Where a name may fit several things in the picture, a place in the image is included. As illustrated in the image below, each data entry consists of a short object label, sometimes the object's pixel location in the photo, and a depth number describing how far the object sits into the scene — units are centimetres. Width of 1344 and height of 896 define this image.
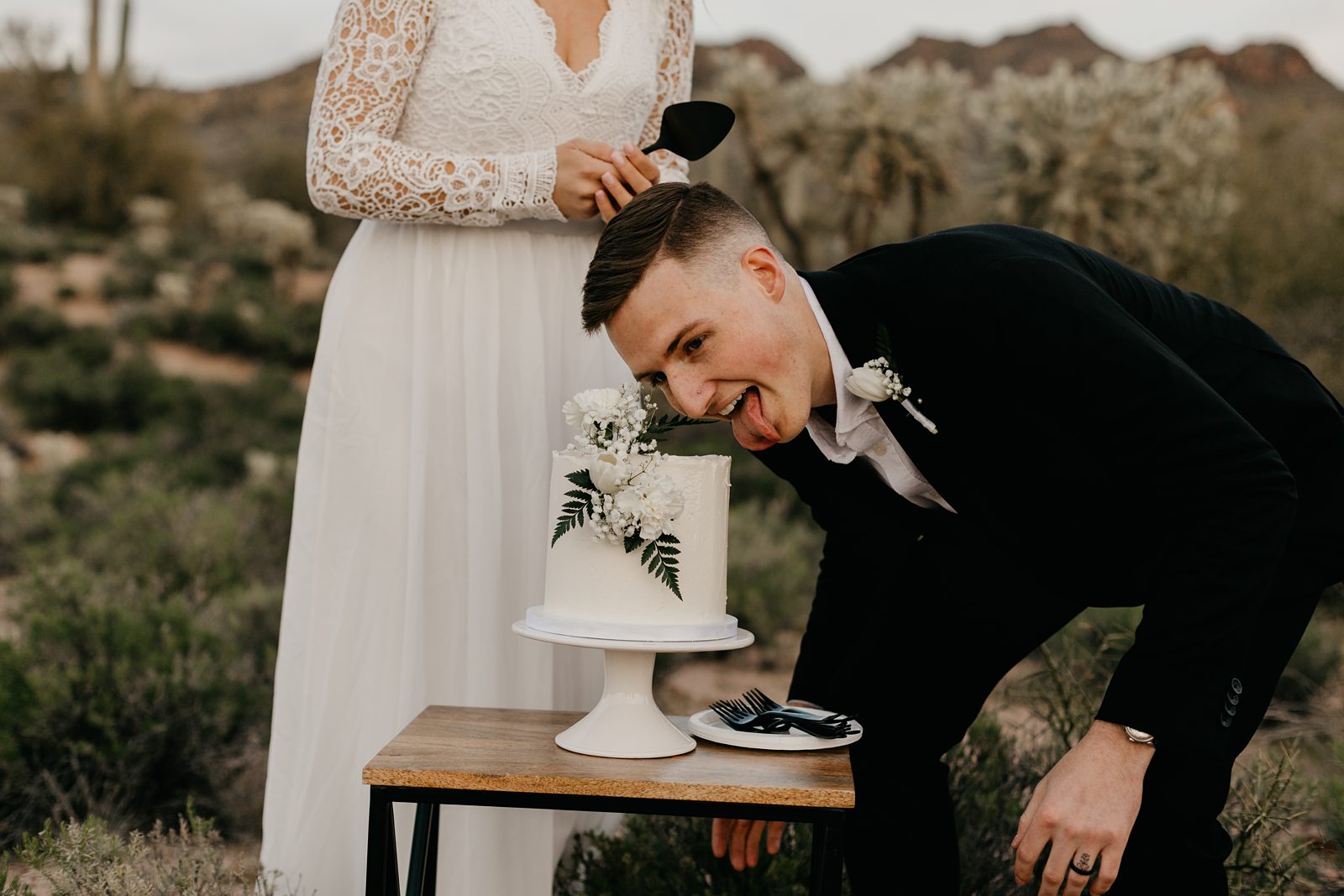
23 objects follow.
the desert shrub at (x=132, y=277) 1523
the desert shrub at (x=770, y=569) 666
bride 256
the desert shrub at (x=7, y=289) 1410
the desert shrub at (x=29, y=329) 1328
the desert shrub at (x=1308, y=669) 543
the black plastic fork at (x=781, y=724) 209
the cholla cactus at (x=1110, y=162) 1045
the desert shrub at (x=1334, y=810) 335
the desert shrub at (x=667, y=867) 282
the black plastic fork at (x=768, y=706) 212
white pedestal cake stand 199
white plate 206
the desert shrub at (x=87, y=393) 1164
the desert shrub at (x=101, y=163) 1936
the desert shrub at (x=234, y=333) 1416
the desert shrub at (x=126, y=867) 243
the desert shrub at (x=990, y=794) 302
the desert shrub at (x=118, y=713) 395
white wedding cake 196
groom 177
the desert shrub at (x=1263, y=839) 267
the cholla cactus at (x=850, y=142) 1122
